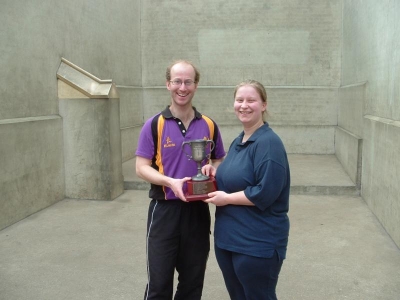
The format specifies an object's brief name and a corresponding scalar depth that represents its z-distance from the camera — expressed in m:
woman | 2.26
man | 2.70
